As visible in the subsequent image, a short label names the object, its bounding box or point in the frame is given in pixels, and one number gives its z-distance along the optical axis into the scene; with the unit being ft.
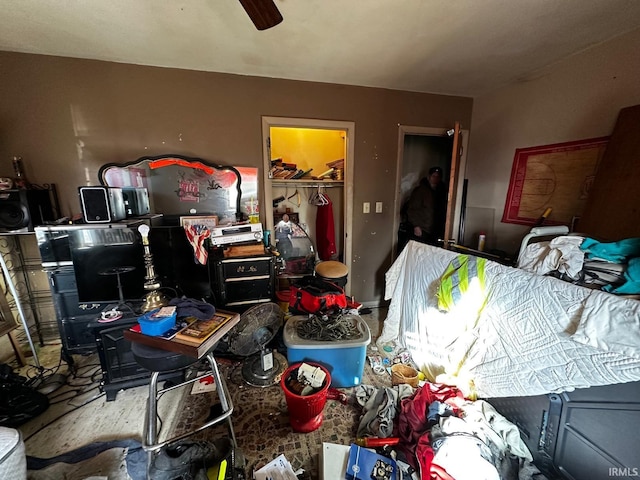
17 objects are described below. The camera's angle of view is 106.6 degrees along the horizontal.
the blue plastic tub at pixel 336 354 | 5.32
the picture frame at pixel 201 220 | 6.81
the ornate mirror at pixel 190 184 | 7.01
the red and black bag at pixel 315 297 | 6.15
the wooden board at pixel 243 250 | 6.56
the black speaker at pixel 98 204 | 5.32
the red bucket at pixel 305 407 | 4.29
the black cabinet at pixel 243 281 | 6.40
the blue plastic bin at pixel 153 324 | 3.17
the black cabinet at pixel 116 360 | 5.10
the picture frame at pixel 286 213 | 9.90
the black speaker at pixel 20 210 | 5.84
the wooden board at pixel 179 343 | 3.00
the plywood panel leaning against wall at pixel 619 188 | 4.96
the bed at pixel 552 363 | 3.14
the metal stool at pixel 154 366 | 3.06
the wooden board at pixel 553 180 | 5.98
